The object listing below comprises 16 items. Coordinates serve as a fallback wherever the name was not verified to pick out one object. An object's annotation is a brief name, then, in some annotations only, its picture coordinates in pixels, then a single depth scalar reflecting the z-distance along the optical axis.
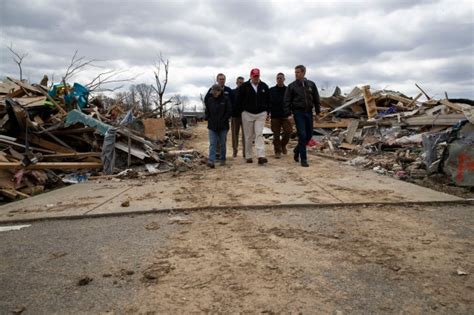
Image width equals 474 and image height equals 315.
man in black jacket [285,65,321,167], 6.72
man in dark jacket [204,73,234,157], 7.22
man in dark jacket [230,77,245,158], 8.23
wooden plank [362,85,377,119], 13.49
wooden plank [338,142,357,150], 10.16
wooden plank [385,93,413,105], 13.65
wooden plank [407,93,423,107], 13.27
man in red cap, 7.21
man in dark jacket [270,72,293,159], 8.04
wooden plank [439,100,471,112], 9.17
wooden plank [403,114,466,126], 8.87
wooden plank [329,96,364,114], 14.61
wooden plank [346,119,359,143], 11.21
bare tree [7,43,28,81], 11.83
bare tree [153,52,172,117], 22.83
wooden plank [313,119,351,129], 14.45
